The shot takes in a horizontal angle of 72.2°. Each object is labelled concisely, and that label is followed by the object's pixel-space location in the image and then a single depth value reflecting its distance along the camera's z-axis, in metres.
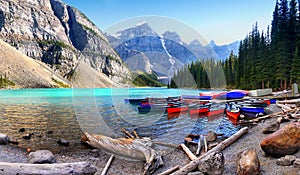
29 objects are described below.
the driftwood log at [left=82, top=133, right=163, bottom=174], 9.17
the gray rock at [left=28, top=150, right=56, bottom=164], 9.40
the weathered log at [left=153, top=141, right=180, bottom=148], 12.08
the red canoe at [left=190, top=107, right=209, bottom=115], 25.61
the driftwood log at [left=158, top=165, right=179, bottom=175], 8.16
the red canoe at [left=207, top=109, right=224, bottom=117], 24.75
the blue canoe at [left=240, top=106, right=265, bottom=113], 21.60
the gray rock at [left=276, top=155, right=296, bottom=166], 7.16
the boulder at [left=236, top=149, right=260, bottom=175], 6.93
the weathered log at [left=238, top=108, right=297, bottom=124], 17.84
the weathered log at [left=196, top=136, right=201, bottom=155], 10.81
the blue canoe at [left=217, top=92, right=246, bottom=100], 35.73
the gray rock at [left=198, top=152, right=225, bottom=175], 7.54
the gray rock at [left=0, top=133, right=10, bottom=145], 13.38
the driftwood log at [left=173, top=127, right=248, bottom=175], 7.94
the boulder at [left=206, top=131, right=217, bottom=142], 13.24
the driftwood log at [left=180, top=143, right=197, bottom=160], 9.89
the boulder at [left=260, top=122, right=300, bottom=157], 7.85
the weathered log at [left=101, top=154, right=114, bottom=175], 8.87
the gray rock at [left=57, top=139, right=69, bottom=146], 13.54
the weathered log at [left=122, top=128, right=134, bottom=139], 15.37
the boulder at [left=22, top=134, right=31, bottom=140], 14.88
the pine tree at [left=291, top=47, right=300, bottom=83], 37.38
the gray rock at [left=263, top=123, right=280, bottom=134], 12.02
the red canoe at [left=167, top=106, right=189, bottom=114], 27.33
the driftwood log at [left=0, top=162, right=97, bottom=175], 7.24
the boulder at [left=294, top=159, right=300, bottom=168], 6.77
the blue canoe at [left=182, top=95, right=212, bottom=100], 34.94
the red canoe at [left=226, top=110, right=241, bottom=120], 20.86
